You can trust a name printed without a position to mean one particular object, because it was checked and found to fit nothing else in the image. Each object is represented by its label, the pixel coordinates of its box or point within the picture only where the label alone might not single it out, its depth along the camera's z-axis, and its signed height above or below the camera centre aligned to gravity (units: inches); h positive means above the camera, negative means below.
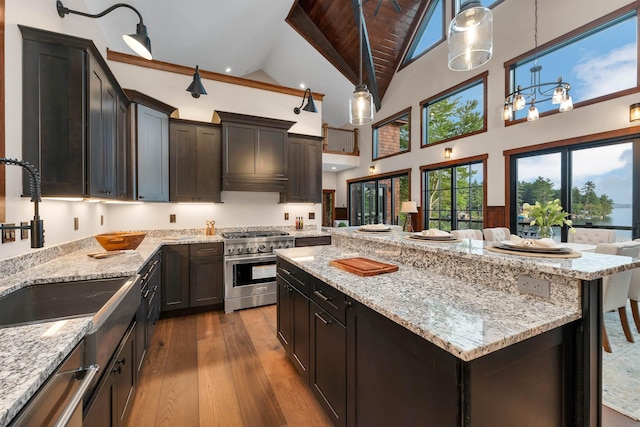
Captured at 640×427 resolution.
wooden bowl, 91.0 -10.2
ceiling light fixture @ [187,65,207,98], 136.5 +63.7
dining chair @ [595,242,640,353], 93.4 -27.3
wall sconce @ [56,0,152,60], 81.0 +52.5
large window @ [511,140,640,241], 148.1 +16.5
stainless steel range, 136.0 -30.4
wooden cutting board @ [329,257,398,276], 65.1 -14.6
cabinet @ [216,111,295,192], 147.9 +33.3
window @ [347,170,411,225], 305.7 +16.2
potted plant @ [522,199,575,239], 94.7 -2.3
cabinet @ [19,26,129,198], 68.5 +26.8
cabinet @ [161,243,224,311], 127.2 -31.9
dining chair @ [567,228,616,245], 135.0 -14.1
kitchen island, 34.2 -19.5
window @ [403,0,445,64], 245.4 +171.4
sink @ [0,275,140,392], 46.3 -19.8
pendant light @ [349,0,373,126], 79.6 +31.9
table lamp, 251.4 +1.2
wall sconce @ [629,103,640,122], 135.3 +49.4
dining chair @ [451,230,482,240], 165.5 -14.9
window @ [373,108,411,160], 287.2 +87.6
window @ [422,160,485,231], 221.6 +12.1
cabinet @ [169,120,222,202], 141.0 +26.7
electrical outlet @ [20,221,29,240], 68.7 -5.8
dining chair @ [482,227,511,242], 167.3 -15.5
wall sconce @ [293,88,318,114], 169.8 +66.5
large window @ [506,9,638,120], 145.1 +89.5
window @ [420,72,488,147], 217.9 +87.5
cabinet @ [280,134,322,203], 172.1 +26.7
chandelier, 136.8 +63.7
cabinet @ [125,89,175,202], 117.0 +30.8
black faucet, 46.1 -2.0
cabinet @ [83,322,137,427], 43.2 -34.5
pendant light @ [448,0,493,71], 53.0 +36.5
